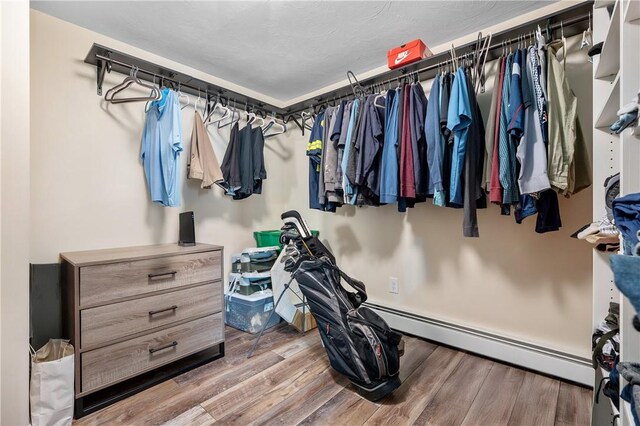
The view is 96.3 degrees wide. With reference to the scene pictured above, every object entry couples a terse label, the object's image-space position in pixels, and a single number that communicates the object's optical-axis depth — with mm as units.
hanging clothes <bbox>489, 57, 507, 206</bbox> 1447
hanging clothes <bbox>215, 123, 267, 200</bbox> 2309
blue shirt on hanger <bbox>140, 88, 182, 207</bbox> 1896
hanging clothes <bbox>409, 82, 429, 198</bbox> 1721
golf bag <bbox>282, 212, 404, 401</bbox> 1472
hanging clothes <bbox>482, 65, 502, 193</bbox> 1502
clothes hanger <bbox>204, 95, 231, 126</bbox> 2327
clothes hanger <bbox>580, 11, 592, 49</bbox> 1452
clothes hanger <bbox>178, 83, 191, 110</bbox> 2222
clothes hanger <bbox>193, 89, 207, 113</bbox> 2219
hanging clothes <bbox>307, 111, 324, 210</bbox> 2268
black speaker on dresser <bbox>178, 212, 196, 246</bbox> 2051
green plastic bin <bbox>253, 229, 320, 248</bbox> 2652
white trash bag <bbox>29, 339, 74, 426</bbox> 1241
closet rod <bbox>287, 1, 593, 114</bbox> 1463
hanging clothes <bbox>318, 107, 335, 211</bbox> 2146
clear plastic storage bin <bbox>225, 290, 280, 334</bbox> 2285
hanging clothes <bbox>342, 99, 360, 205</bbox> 1942
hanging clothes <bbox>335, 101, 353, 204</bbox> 2016
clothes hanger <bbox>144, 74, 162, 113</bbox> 2000
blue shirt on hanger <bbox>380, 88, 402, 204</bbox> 1775
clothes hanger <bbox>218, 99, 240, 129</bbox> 2415
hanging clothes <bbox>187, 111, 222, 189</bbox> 2078
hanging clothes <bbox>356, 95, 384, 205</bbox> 1867
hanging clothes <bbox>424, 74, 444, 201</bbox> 1590
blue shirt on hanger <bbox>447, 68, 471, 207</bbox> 1515
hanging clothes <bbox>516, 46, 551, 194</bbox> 1334
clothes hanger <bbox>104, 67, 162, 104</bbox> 1747
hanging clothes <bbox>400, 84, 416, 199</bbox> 1725
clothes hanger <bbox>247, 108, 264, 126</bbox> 2521
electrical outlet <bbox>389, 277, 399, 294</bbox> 2355
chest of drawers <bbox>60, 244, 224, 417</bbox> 1397
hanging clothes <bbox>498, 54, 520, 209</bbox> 1410
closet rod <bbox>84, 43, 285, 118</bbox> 1770
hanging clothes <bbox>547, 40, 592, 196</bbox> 1329
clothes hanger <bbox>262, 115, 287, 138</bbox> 2647
